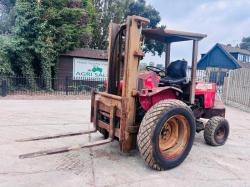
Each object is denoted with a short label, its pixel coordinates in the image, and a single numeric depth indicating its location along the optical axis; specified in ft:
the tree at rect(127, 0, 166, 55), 61.96
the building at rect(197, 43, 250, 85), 81.10
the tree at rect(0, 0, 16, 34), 35.85
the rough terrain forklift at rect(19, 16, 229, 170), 9.66
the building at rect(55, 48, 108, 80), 39.31
